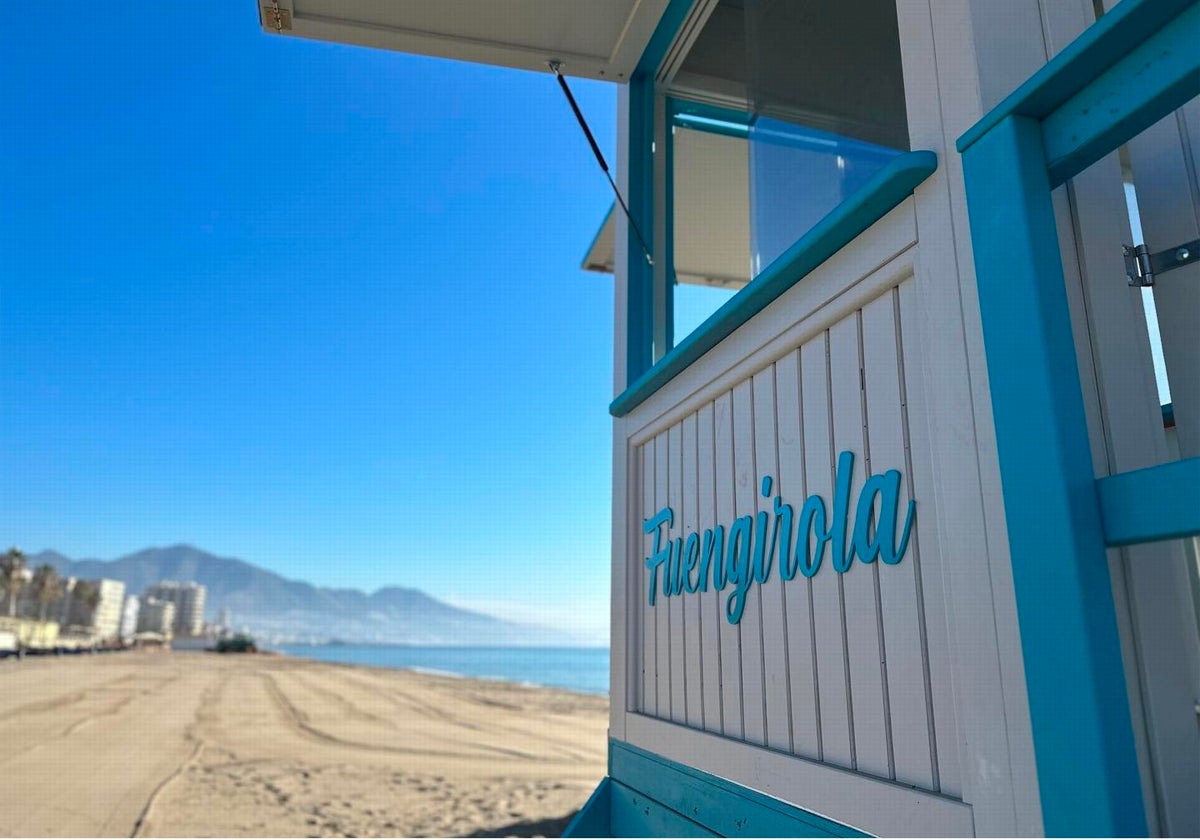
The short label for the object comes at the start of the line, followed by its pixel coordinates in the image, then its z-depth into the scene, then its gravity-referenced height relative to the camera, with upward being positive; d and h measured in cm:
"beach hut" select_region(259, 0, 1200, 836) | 87 +25
